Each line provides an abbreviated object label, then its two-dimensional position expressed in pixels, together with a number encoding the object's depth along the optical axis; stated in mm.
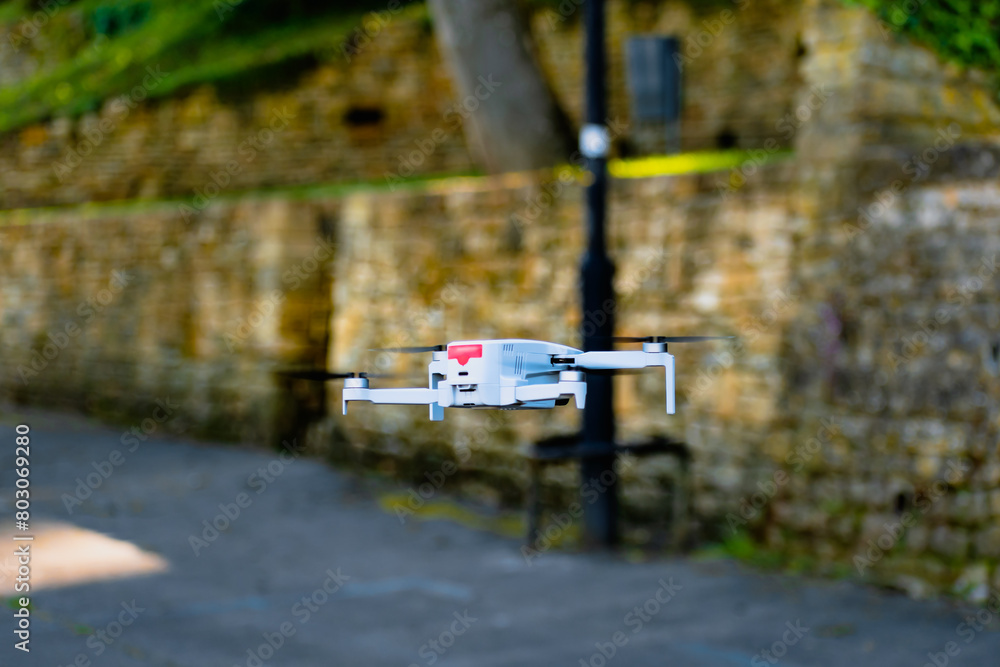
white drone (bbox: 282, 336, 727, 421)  2576
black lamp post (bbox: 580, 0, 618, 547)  15727
